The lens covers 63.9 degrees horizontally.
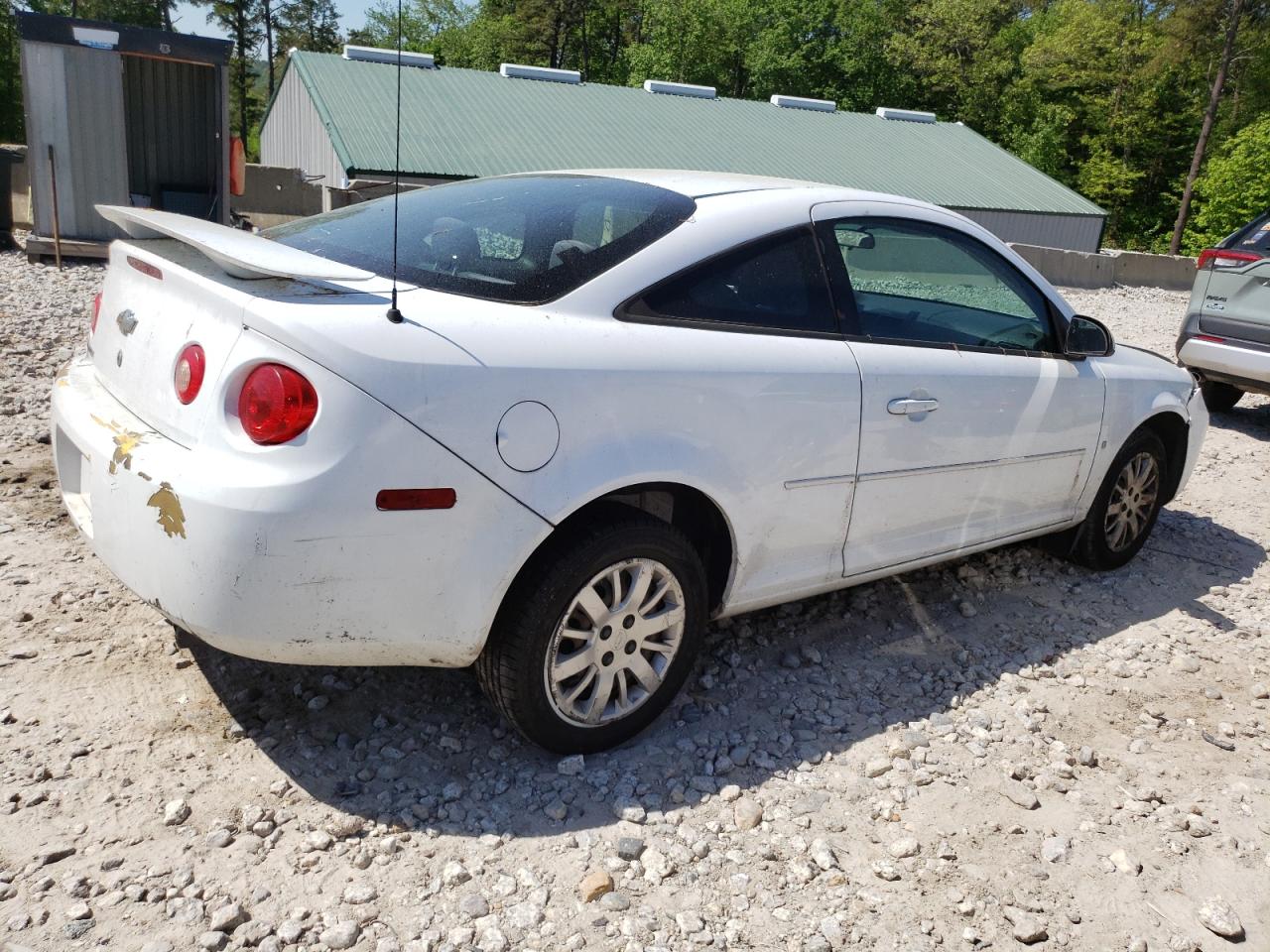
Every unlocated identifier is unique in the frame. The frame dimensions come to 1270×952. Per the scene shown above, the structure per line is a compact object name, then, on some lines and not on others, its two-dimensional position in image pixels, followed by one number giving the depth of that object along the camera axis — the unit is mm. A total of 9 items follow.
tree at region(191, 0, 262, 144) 56219
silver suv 7617
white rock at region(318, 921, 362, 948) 2223
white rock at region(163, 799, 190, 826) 2547
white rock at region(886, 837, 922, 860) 2725
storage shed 11469
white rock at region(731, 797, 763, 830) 2781
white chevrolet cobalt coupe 2367
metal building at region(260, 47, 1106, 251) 24672
